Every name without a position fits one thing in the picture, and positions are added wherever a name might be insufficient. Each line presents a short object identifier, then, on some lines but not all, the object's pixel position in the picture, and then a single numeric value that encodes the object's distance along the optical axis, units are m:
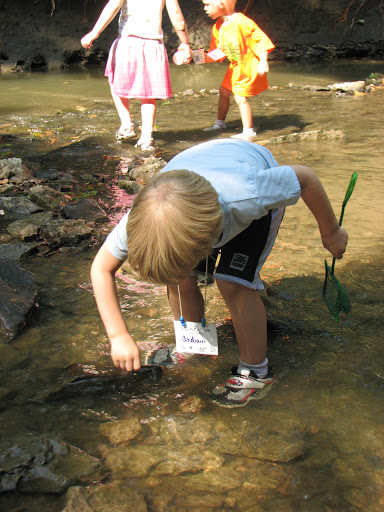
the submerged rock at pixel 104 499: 1.43
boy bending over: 1.48
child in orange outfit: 5.11
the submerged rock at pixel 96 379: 1.92
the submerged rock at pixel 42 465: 1.51
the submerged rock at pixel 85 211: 3.42
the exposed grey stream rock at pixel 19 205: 3.52
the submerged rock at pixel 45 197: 3.68
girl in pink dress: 4.80
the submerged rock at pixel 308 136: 5.20
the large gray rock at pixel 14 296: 2.21
